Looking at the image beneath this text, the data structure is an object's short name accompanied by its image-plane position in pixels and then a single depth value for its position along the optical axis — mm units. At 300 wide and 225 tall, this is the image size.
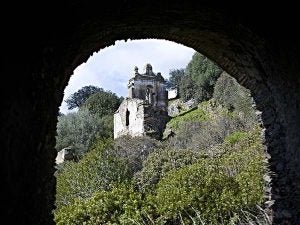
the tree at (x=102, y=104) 49719
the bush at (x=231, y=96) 28859
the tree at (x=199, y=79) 42094
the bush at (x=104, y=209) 13133
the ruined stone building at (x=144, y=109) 32656
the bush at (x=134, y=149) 23156
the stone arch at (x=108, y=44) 2918
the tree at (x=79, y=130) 39344
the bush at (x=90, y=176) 18766
